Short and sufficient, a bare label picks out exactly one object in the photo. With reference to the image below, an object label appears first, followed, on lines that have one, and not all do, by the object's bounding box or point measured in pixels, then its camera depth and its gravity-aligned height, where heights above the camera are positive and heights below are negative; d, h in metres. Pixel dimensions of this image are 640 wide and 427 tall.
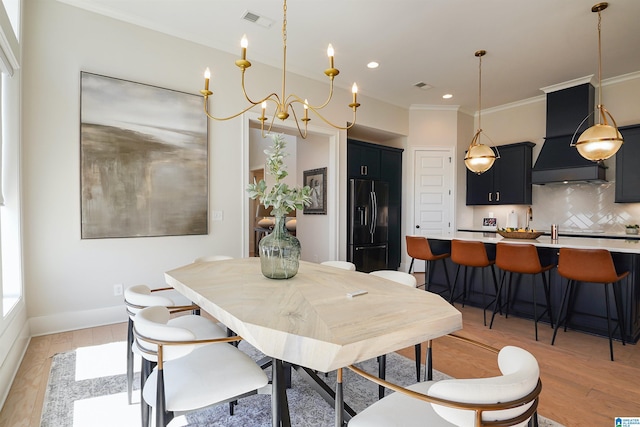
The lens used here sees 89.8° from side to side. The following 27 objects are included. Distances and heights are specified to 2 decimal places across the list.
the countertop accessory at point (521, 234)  3.60 -0.28
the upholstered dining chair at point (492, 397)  0.83 -0.50
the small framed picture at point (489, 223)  6.12 -0.25
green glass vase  1.84 -0.25
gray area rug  1.74 -1.14
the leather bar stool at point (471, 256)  3.44 -0.50
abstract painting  3.09 +0.51
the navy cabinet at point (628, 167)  4.38 +0.60
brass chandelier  1.73 +0.79
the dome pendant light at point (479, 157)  3.99 +0.66
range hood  4.73 +1.12
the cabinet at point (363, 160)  5.40 +0.87
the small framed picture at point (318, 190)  5.33 +0.34
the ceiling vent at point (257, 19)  3.29 +2.00
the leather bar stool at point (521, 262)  3.04 -0.51
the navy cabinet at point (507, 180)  5.55 +0.55
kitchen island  2.85 -0.79
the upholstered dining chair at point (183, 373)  1.17 -0.69
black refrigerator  5.28 -0.25
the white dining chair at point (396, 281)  1.77 -0.46
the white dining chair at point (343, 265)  2.47 -0.44
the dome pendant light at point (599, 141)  3.04 +0.66
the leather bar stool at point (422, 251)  3.95 -0.52
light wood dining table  1.02 -0.41
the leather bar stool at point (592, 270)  2.62 -0.51
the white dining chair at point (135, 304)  1.60 -0.48
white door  6.07 +0.32
